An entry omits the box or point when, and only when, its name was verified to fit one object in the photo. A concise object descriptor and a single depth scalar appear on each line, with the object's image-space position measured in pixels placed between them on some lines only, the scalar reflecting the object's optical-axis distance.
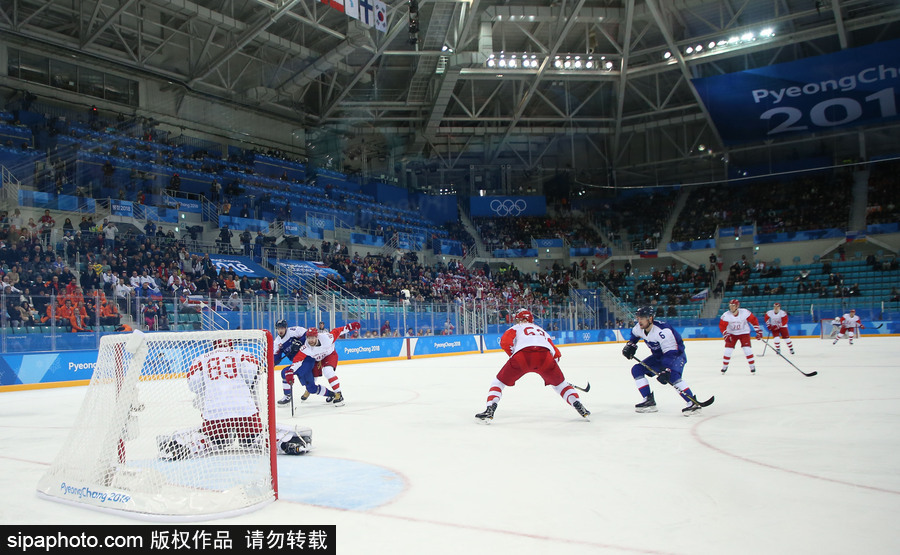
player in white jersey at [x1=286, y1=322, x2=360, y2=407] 10.12
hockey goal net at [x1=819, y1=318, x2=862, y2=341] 28.71
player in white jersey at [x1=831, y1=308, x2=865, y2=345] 25.20
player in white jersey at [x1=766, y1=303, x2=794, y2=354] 18.33
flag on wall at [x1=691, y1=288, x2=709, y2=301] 35.34
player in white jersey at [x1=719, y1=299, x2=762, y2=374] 15.00
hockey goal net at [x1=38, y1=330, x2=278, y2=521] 4.31
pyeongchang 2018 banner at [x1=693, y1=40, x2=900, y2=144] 31.52
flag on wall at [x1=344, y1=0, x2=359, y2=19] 22.77
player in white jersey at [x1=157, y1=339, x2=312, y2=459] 5.33
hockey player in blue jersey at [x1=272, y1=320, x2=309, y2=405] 9.54
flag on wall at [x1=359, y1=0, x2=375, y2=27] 23.58
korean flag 24.38
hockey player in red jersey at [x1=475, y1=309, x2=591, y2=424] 8.03
